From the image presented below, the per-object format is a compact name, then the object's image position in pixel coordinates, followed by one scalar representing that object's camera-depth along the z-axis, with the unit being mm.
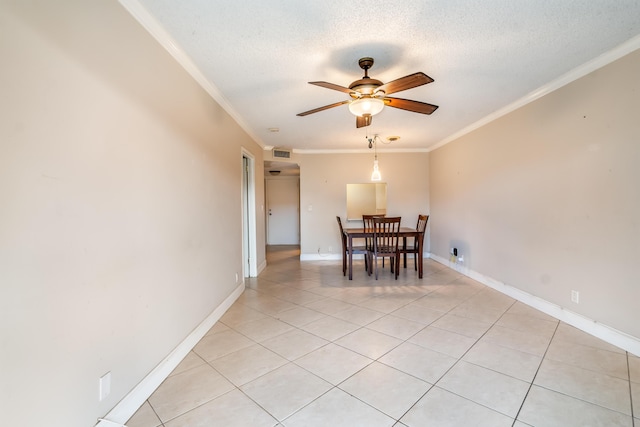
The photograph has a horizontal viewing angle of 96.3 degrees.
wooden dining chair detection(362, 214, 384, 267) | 4525
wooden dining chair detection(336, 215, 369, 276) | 4656
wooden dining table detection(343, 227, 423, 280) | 4400
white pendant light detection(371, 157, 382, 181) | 4836
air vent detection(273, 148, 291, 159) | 5676
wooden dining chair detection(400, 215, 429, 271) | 4559
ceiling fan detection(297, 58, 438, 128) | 2143
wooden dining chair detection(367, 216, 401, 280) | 4327
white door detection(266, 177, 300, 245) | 8453
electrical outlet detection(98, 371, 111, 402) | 1386
